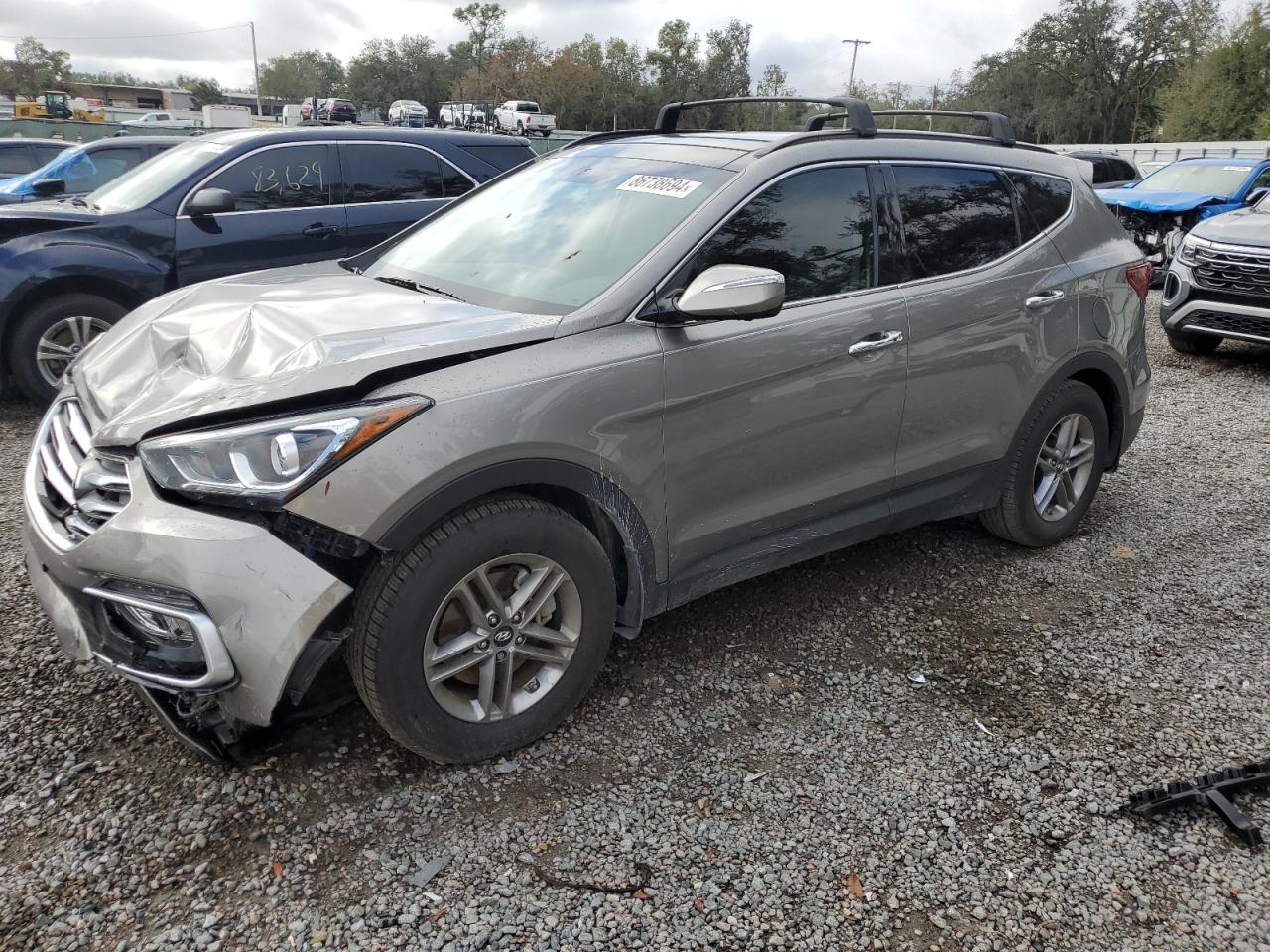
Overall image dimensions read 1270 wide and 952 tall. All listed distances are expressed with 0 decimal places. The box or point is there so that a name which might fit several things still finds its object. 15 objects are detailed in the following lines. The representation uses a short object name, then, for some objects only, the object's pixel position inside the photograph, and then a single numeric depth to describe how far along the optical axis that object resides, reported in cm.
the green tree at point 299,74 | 11644
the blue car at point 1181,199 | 1223
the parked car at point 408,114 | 4111
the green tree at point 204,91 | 9901
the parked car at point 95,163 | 905
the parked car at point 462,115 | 4013
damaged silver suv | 237
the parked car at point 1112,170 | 1611
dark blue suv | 606
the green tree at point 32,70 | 7200
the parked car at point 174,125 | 2560
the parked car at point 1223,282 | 791
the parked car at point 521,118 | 4300
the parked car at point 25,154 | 1185
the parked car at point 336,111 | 4703
